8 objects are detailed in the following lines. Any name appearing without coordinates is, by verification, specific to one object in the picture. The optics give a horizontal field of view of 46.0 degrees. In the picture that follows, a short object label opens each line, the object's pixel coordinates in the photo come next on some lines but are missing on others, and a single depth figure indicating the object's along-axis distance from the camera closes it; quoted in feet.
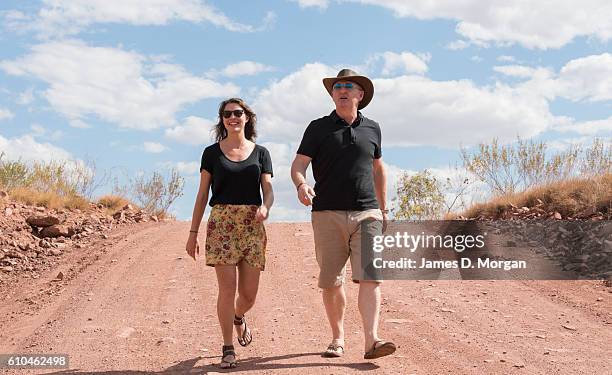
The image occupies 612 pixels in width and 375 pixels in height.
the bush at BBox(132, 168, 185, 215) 66.30
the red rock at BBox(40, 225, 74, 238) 47.14
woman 19.15
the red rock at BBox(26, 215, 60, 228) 47.88
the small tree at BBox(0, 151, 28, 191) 62.74
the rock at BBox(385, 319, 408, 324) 25.72
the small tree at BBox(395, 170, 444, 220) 62.64
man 19.21
